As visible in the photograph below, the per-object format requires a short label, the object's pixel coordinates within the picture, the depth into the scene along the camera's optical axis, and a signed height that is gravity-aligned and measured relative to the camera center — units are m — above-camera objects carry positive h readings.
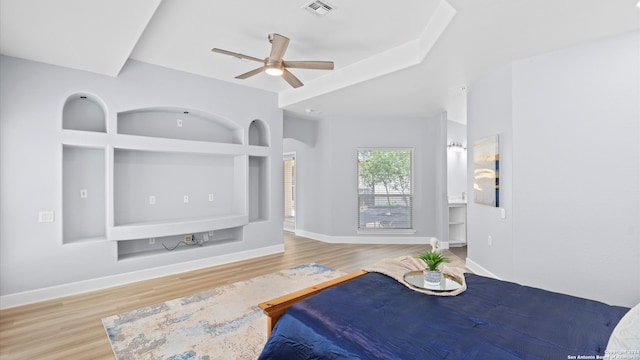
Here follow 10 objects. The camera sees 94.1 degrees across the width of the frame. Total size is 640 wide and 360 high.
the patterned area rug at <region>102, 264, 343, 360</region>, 2.36 -1.36
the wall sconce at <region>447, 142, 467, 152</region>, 7.08 +0.76
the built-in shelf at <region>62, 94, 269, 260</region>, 3.85 +0.05
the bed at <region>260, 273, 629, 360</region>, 1.37 -0.77
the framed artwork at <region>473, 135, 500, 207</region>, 3.76 +0.09
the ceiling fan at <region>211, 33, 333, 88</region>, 3.00 +1.27
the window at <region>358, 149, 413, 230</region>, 6.57 -0.23
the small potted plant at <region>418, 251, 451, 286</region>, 2.09 -0.65
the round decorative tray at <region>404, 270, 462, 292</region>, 2.05 -0.76
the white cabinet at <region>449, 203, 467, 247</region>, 6.25 -0.99
